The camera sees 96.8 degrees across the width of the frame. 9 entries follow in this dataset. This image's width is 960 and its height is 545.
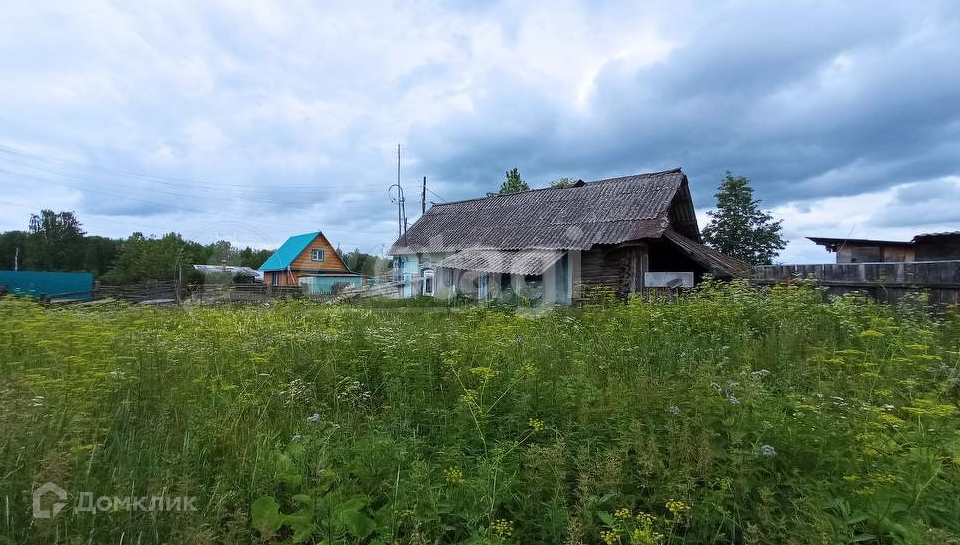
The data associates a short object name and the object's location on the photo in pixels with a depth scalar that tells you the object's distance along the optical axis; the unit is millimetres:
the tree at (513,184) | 34469
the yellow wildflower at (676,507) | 1823
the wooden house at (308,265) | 33875
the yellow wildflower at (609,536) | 1739
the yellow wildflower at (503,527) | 1752
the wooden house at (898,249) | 14156
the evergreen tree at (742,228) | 28938
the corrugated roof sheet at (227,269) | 25438
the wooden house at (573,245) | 14664
